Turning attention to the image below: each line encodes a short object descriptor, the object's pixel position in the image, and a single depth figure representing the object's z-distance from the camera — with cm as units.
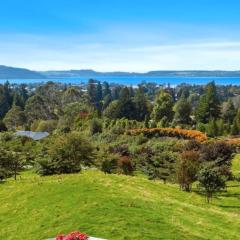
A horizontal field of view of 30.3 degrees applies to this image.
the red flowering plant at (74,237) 1397
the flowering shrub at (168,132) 8219
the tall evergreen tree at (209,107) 10575
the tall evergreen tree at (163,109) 11088
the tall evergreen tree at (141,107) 12678
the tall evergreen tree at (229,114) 11466
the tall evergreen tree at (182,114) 11211
